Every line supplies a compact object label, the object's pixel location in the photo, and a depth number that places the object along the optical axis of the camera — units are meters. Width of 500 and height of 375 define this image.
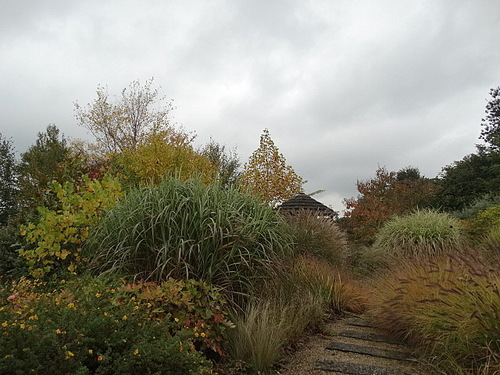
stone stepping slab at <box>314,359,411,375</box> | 3.17
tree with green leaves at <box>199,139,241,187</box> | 21.39
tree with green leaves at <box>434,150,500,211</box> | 18.33
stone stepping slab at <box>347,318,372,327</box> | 4.64
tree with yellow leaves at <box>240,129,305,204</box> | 13.84
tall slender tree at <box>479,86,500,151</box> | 22.61
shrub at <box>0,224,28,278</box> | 5.69
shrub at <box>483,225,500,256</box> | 6.88
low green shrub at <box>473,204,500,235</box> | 8.82
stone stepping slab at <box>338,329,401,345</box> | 4.06
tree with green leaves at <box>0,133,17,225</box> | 22.50
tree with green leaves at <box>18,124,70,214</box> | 22.31
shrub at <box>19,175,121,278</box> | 4.78
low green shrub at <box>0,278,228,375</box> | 2.06
